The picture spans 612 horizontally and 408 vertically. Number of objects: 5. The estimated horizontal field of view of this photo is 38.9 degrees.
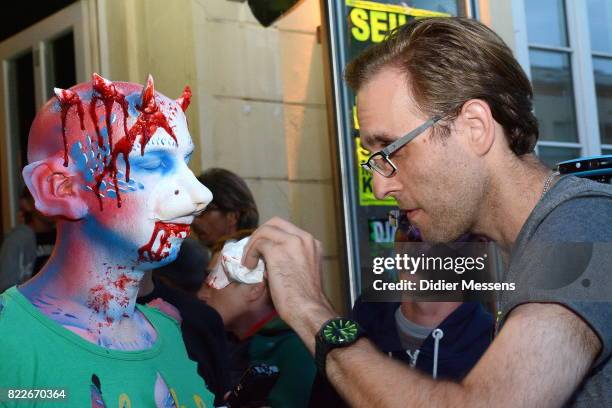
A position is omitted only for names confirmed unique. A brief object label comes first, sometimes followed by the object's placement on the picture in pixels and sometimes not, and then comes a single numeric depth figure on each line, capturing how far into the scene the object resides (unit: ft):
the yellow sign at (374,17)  12.92
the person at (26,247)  11.15
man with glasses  4.20
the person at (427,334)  6.25
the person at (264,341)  6.61
